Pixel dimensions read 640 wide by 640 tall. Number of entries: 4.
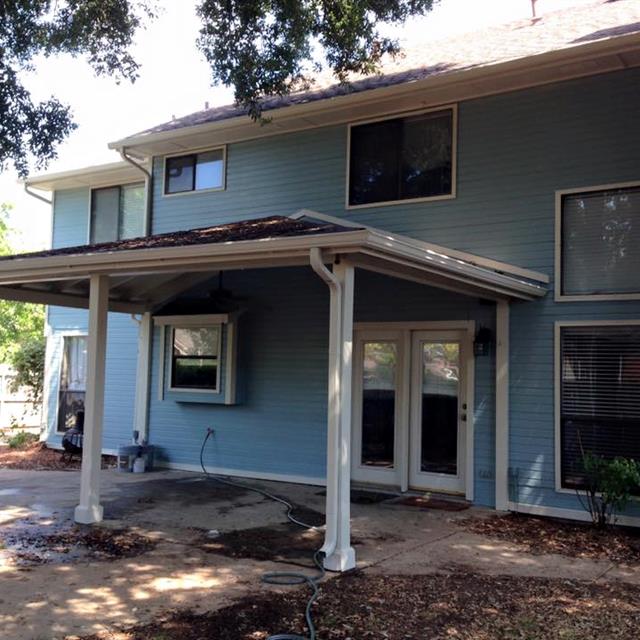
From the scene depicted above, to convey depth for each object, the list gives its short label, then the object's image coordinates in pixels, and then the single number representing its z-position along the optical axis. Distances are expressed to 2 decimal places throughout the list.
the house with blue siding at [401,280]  7.00
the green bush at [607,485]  6.34
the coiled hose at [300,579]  3.97
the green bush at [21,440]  12.68
